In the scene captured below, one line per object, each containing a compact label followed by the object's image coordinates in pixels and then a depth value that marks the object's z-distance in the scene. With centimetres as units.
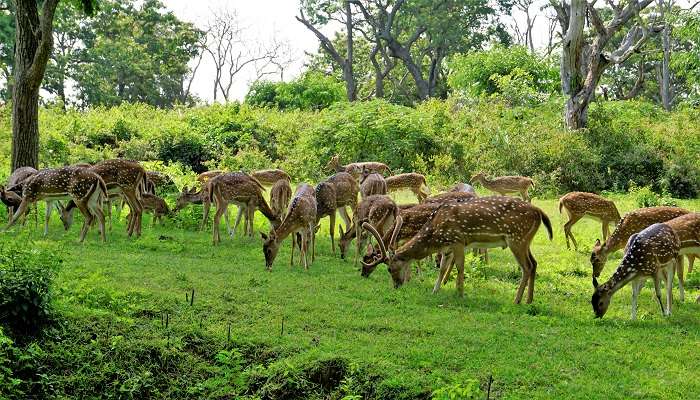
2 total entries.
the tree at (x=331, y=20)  4706
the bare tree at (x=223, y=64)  5881
